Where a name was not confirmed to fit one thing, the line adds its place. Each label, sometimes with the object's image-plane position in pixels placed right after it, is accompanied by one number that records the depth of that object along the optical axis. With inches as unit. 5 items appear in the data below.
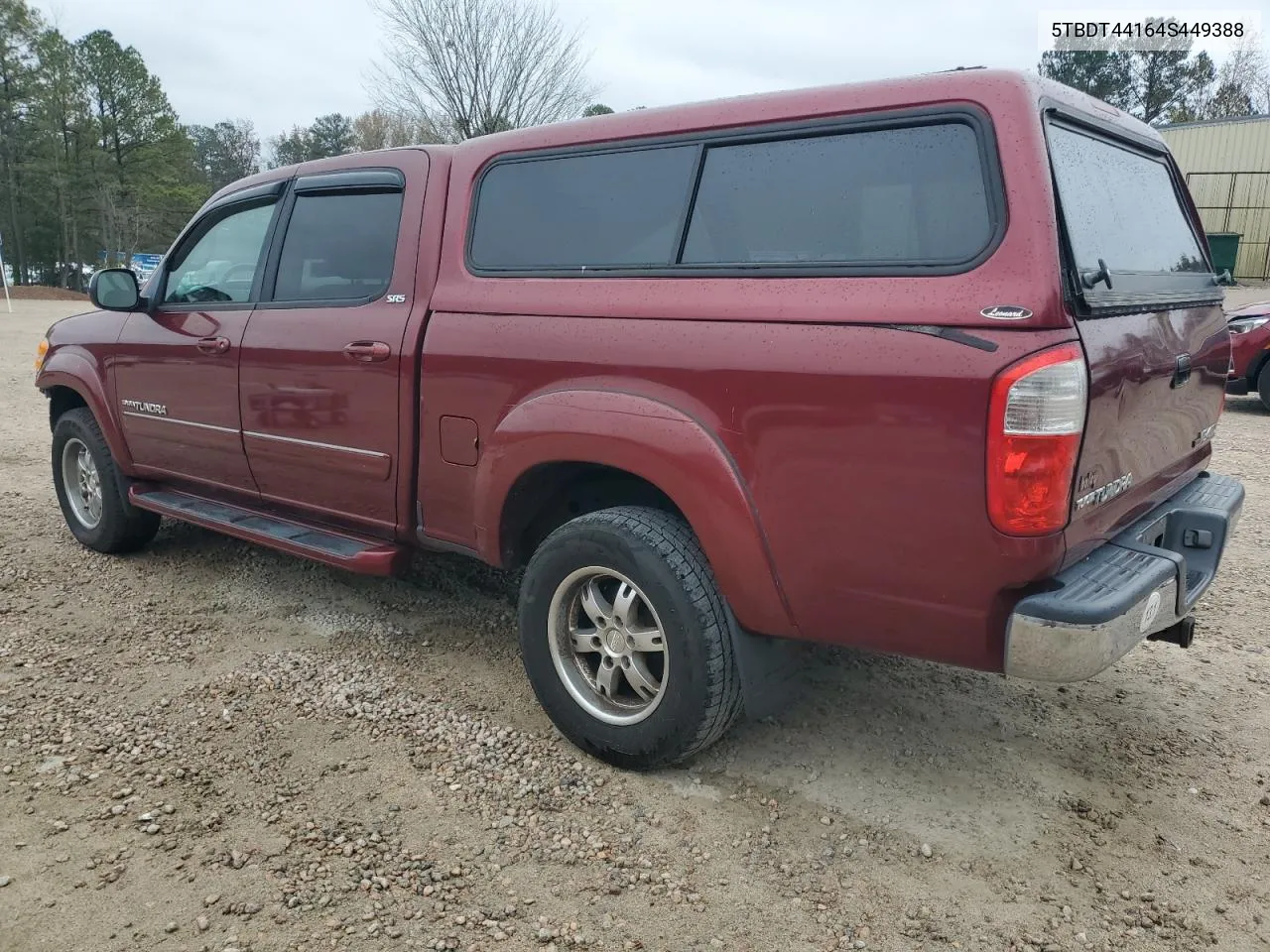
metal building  910.4
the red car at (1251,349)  365.4
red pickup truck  88.6
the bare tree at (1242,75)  1588.3
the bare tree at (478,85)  950.4
